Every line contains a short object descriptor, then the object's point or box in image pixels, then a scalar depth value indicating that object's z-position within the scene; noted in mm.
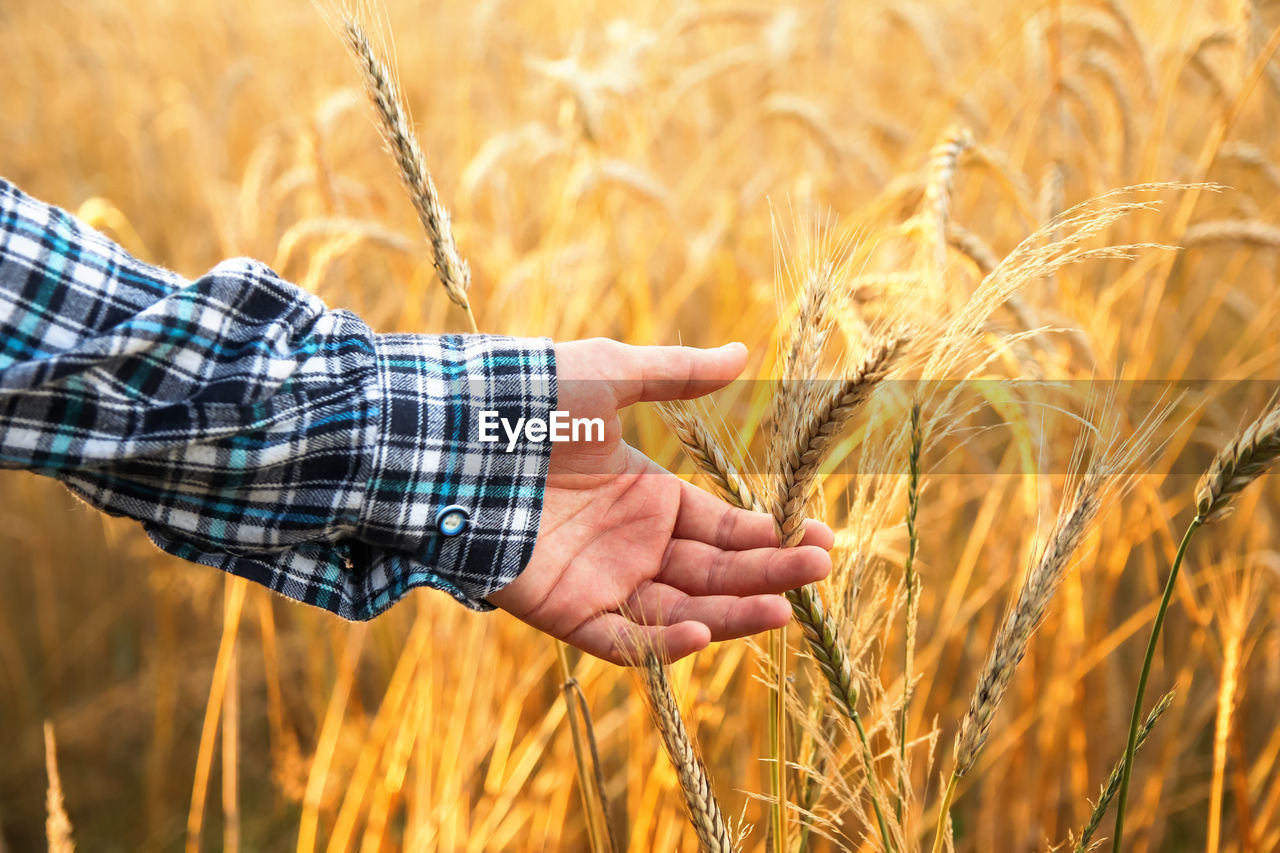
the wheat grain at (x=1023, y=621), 687
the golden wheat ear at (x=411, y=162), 767
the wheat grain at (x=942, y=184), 798
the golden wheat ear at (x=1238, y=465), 683
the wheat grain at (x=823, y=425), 682
